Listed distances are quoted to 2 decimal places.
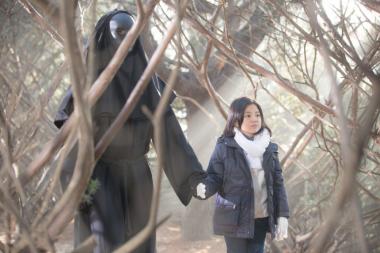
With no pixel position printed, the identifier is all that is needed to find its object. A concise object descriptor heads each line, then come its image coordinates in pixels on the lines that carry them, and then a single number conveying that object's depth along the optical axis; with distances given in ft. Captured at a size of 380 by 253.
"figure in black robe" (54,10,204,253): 10.32
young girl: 12.85
